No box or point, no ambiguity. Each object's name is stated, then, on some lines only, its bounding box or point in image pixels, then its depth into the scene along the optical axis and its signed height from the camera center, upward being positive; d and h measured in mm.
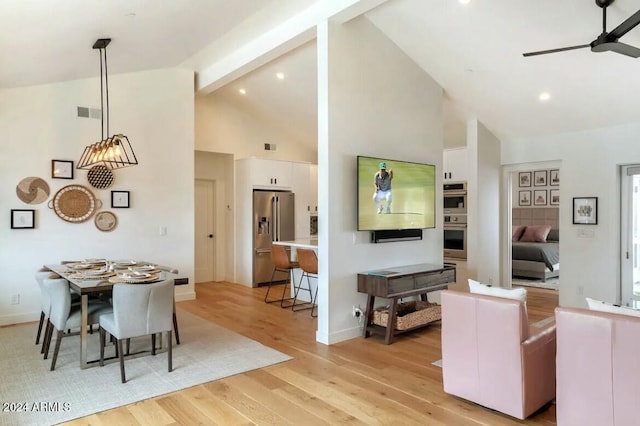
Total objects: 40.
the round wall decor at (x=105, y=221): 5719 -121
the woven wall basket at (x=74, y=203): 5395 +119
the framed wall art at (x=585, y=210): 5699 -18
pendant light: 4259 +766
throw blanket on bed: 8055 -830
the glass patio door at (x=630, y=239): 5484 -391
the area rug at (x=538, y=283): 7578 -1373
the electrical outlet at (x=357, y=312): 4627 -1111
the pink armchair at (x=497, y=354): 2697 -969
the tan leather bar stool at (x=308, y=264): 5371 -689
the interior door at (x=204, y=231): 8094 -375
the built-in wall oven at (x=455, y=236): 6691 -419
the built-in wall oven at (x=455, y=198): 6742 +198
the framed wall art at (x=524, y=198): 9791 +271
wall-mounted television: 4633 +189
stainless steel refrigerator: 7645 -268
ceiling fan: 3287 +1344
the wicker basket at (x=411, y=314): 4527 -1175
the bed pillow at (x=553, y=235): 9212 -561
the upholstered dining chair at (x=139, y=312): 3373 -824
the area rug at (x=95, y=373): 2948 -1353
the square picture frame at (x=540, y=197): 9531 +283
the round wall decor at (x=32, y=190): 5146 +277
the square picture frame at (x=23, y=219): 5094 -77
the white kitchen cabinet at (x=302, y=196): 8242 +295
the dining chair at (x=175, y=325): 4316 -1169
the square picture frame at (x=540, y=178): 9477 +708
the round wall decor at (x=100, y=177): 5629 +479
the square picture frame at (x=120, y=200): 5824 +168
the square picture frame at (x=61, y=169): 5348 +553
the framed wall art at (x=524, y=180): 9700 +690
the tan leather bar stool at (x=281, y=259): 5902 -680
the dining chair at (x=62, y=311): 3607 -877
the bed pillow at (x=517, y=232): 9398 -504
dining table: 3497 -588
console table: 4379 -811
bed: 8055 -967
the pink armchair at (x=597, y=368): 2232 -885
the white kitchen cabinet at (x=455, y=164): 6801 +750
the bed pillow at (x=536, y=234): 9039 -525
